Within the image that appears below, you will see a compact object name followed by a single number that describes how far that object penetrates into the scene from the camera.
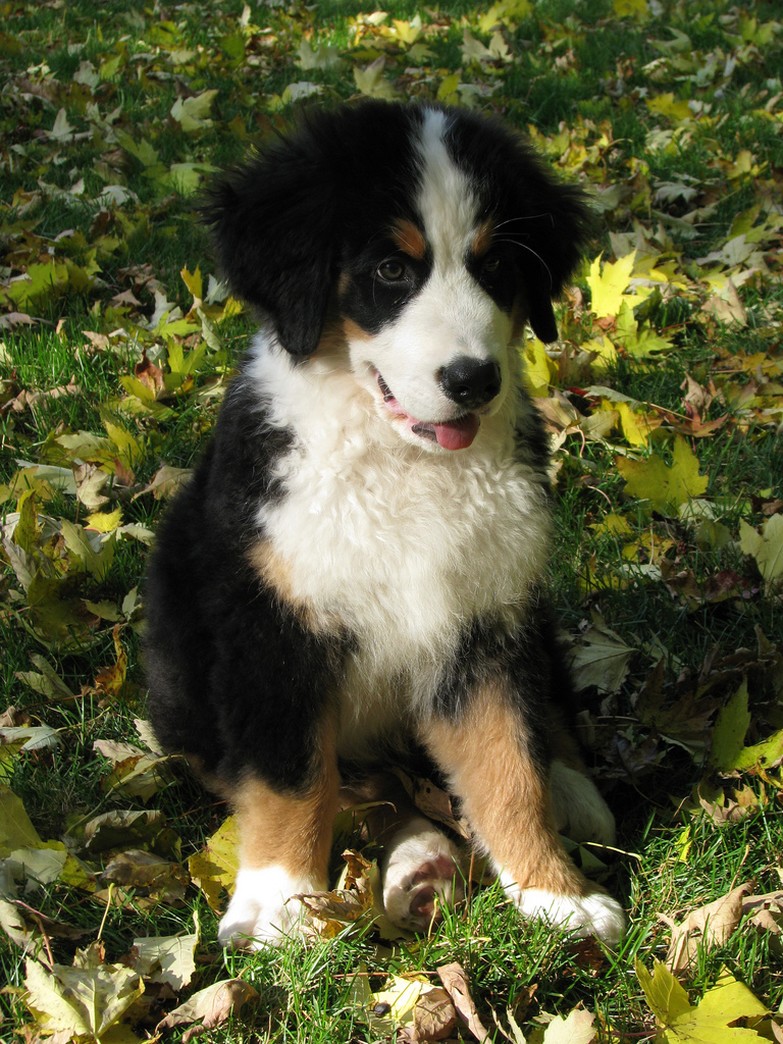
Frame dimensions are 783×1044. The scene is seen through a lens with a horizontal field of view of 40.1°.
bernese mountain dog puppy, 2.15
